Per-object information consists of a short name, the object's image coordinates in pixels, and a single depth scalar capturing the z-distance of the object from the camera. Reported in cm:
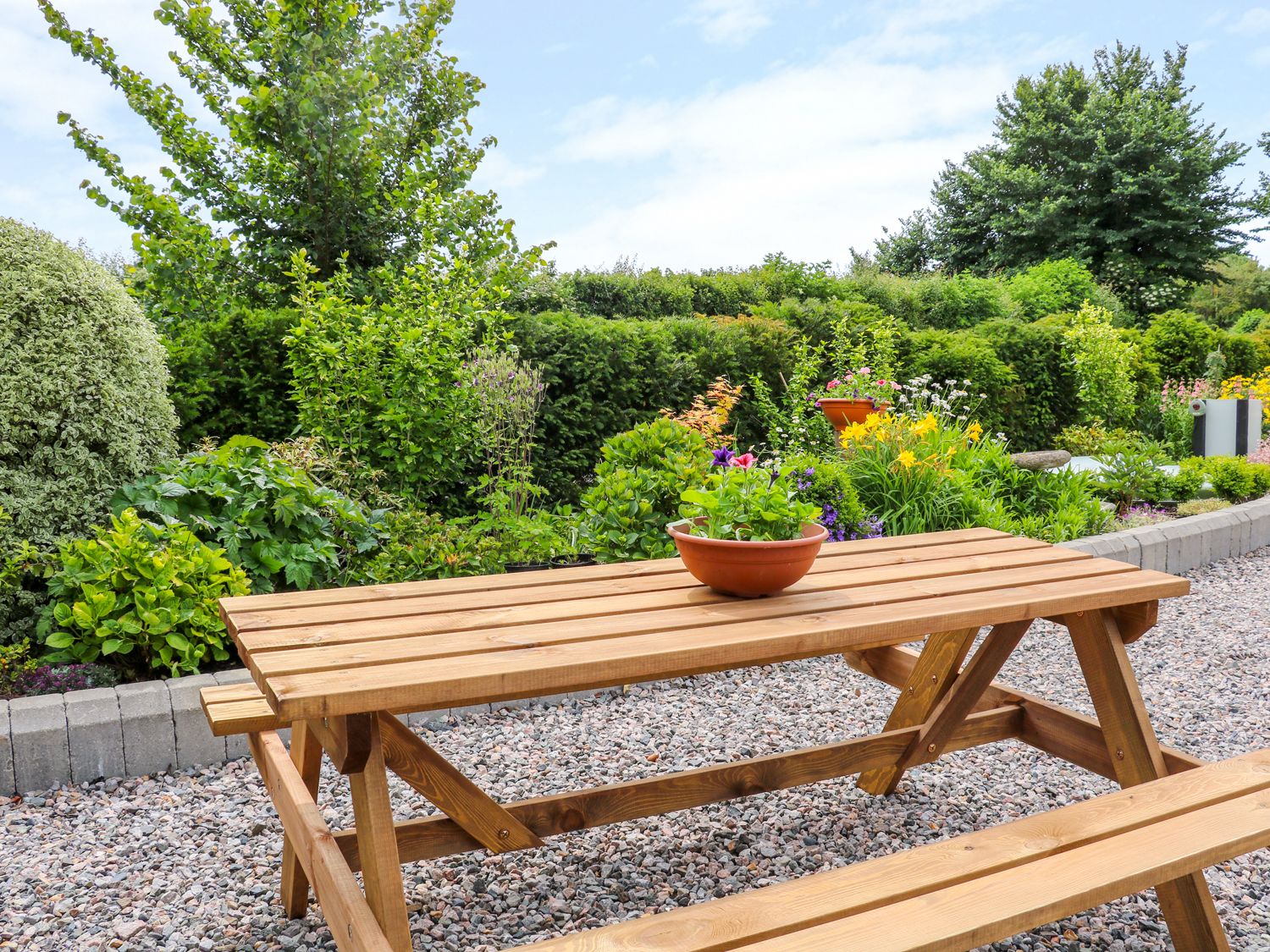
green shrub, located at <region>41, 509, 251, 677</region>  306
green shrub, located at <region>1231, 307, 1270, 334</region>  2258
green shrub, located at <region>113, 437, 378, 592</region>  355
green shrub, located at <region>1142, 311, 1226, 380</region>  1166
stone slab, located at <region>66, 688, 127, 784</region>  275
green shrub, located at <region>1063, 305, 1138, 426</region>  930
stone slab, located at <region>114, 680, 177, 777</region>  281
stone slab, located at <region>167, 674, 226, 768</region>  287
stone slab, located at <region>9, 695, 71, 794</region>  270
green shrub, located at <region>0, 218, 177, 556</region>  335
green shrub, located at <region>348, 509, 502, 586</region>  390
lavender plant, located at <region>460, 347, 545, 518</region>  520
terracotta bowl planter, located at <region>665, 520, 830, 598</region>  188
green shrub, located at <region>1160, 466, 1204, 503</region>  686
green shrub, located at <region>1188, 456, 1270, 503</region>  697
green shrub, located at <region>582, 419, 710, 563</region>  404
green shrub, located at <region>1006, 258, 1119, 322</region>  1800
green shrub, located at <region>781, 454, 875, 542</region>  461
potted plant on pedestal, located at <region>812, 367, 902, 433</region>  604
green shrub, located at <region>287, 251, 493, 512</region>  493
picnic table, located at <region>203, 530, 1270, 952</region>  140
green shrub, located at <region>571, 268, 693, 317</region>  1288
